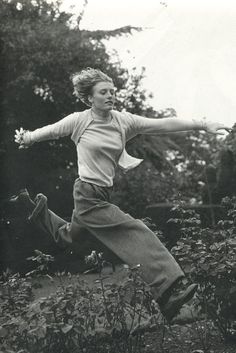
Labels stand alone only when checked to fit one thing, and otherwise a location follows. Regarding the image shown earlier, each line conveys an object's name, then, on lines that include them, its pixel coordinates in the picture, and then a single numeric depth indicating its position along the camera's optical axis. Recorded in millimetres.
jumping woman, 4148
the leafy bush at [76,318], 4086
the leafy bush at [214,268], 4648
